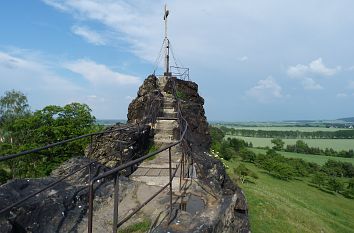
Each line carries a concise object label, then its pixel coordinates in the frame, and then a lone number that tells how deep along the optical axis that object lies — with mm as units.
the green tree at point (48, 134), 26922
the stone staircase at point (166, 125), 12669
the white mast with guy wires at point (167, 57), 24672
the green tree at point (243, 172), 45575
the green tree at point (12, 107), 39969
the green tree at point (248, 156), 73150
